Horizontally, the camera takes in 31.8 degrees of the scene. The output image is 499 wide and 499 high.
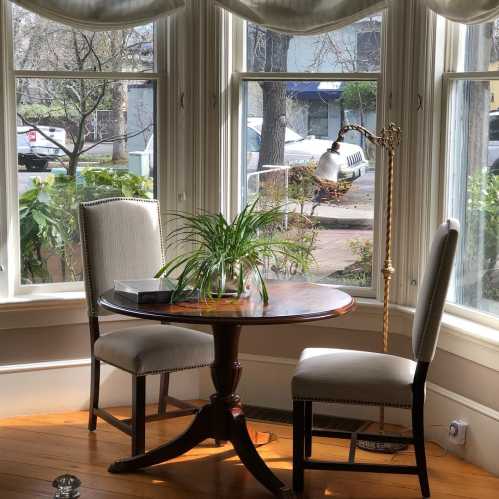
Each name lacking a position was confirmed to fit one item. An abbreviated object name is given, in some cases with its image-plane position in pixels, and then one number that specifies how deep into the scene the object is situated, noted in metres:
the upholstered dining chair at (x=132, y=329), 3.54
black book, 3.27
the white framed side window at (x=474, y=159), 3.67
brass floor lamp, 3.73
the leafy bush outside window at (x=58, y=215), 4.24
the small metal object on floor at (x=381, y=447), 3.77
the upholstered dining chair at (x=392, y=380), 3.16
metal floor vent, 4.07
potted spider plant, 3.30
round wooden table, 3.18
